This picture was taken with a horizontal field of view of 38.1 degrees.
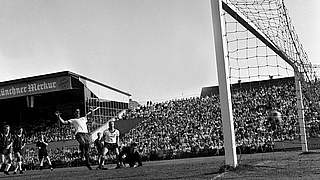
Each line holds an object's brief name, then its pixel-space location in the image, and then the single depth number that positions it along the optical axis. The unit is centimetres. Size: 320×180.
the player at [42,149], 2205
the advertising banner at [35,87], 4219
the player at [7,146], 1891
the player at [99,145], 1800
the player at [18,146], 2024
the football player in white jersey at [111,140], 1758
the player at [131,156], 1819
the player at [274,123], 2297
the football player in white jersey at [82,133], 1595
